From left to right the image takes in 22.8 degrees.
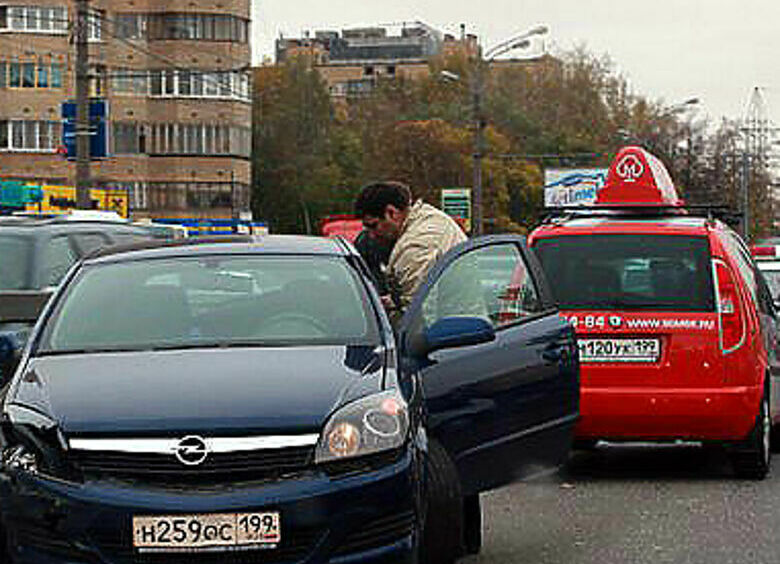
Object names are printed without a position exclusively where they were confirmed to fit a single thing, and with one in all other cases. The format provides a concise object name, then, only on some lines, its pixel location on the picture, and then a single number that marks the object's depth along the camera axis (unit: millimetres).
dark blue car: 6773
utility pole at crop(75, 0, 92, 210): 35344
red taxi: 12133
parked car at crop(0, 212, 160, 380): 15312
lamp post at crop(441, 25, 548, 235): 54094
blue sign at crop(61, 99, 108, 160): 39156
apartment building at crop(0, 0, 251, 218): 83938
